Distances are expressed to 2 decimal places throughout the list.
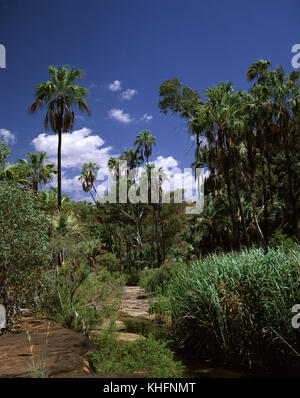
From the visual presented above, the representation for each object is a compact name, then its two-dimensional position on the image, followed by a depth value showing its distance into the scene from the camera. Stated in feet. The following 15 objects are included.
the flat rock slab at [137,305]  50.75
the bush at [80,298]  32.07
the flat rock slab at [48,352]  17.79
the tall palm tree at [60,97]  64.59
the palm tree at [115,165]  125.70
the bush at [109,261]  88.74
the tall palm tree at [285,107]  68.26
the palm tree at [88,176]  132.26
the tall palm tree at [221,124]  62.13
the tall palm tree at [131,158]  121.39
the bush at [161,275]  62.12
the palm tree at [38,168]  87.39
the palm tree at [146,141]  118.21
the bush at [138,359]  22.09
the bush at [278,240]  55.09
